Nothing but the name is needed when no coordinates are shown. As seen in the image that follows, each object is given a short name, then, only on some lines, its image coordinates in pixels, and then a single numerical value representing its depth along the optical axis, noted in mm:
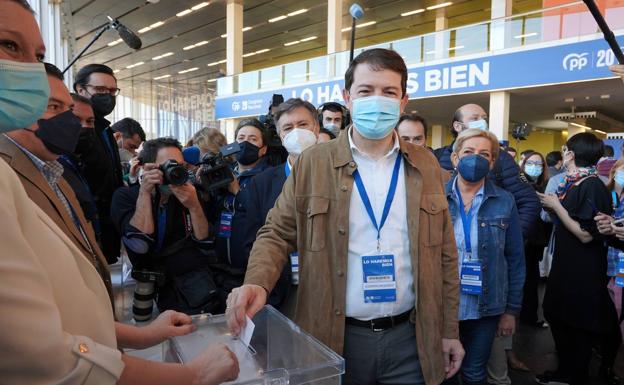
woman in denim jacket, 2008
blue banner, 7859
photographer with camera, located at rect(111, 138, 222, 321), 2029
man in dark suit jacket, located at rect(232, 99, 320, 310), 1827
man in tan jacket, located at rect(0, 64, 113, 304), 1008
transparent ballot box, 950
